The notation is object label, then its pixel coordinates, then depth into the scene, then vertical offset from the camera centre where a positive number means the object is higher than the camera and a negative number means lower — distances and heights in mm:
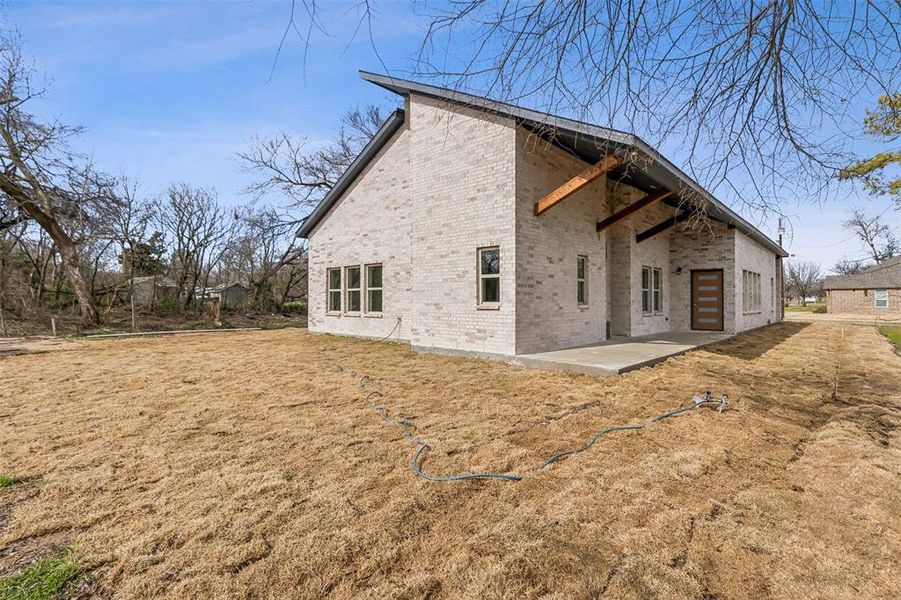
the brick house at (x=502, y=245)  8070 +1392
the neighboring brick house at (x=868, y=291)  30609 +561
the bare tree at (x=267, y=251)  23234 +3067
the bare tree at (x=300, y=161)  22078 +7740
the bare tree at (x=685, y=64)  2566 +1573
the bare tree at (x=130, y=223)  18094 +3678
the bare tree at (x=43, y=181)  12703 +4055
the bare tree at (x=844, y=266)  53131 +4612
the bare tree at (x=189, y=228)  21516 +4007
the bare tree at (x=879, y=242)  40125 +5973
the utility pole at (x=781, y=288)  21391 +590
